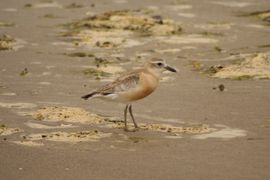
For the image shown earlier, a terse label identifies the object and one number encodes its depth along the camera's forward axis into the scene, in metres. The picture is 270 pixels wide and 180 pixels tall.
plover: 10.29
